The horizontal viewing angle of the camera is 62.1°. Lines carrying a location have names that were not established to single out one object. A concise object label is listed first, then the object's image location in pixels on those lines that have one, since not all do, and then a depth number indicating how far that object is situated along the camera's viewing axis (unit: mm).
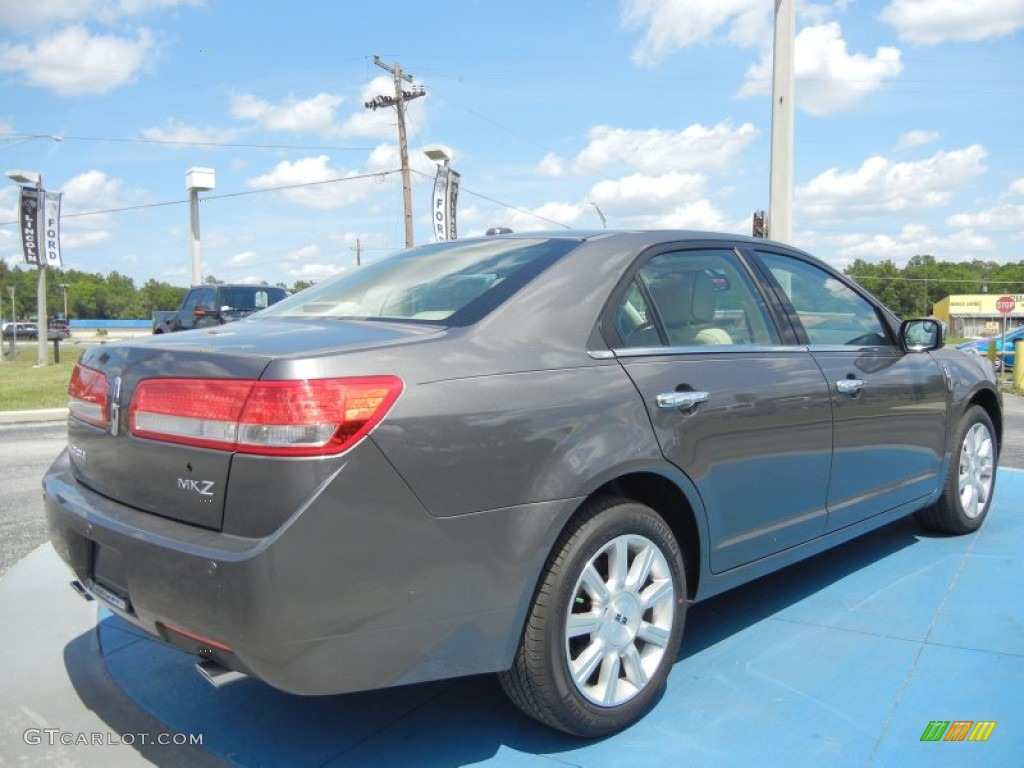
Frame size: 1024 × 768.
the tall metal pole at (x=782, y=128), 11320
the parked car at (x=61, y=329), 70188
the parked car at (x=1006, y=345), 23694
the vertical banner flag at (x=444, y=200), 25172
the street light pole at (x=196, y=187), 28891
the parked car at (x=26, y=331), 75025
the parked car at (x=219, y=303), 17609
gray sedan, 2135
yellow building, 74375
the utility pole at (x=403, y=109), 29750
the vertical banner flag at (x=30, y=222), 24500
